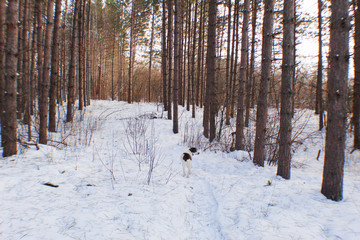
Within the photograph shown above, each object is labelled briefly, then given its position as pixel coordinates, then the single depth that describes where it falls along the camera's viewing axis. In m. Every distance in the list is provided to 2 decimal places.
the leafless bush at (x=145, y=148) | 5.23
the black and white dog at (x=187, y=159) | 4.49
